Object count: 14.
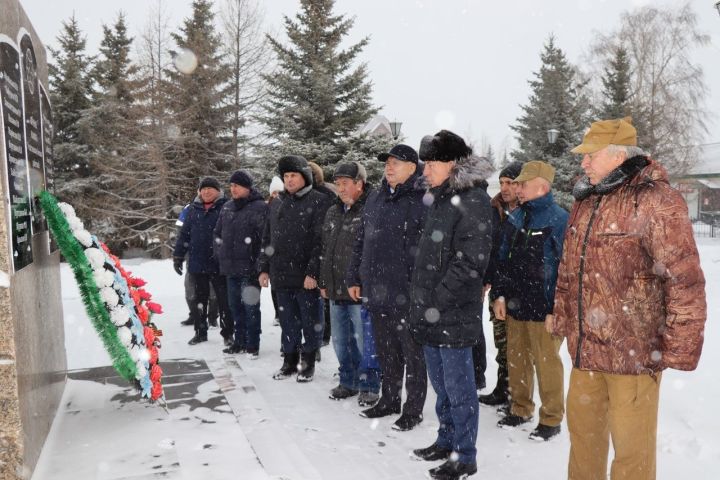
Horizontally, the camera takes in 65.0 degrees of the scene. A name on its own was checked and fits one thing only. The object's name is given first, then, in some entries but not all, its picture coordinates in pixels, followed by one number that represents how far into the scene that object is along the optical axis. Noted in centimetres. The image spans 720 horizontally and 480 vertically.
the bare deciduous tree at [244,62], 2200
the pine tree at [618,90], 2409
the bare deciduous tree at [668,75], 2647
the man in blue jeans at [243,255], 638
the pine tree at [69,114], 2392
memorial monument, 268
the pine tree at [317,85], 1466
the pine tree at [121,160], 2184
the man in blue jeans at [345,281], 489
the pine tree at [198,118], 2180
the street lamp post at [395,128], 1412
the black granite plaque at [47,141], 415
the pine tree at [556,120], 2166
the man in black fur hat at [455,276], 334
